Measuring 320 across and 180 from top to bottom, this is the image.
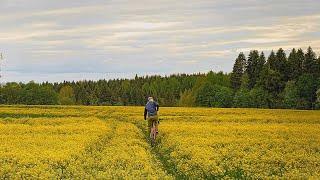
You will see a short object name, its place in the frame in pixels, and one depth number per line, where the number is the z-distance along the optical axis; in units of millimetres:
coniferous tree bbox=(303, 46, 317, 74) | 113312
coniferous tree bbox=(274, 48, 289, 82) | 114062
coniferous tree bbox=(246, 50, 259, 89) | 126238
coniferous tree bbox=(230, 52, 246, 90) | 137925
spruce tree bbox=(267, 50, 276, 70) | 115188
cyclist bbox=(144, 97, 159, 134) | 34812
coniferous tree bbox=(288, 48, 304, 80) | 113756
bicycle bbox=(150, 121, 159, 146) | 33069
